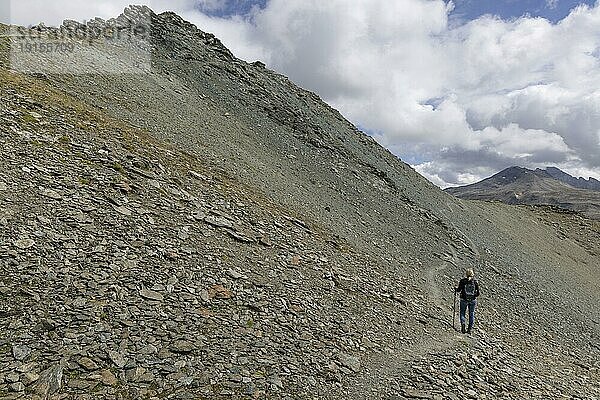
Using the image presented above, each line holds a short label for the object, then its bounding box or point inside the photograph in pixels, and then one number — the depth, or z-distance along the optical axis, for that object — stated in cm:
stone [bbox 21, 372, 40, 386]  803
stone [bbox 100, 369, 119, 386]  846
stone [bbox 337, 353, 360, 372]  1114
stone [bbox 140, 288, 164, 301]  1068
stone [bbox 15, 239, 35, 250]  1050
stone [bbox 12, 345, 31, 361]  841
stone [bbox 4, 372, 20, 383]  798
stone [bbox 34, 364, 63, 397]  796
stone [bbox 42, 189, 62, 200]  1243
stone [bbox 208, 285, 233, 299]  1160
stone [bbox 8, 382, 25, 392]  786
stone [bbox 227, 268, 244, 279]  1263
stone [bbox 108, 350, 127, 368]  891
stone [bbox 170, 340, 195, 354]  965
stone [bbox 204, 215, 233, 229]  1479
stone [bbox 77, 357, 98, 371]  864
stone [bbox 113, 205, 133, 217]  1307
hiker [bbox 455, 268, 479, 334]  1569
